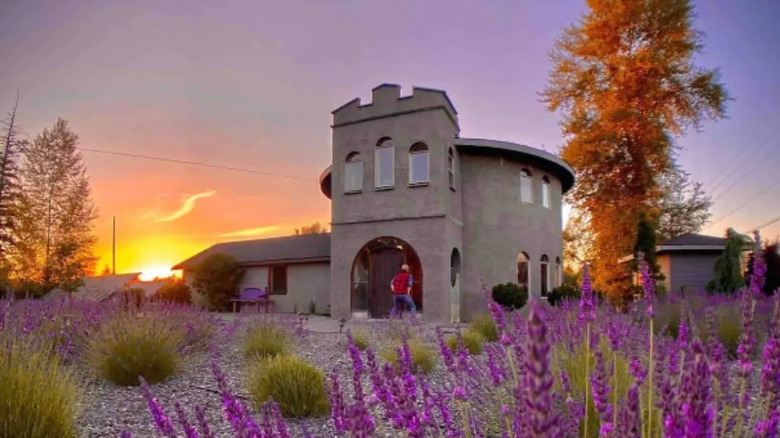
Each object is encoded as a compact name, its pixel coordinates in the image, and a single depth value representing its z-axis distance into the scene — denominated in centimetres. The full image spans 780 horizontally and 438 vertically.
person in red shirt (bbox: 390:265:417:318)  1396
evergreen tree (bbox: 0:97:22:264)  2462
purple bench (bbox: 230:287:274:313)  2233
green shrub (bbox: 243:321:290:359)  790
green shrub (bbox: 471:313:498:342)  1015
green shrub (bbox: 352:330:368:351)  857
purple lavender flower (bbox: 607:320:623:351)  297
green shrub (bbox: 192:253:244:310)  2311
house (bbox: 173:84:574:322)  1614
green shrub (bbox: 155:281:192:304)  2367
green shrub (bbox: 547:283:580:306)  1705
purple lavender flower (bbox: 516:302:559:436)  70
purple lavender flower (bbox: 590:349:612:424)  167
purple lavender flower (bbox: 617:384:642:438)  111
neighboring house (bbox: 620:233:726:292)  2584
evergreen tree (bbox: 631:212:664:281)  1867
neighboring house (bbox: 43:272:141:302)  3300
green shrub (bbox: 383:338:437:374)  666
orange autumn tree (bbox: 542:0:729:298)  2345
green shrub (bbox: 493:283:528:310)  1593
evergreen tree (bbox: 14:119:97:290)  2764
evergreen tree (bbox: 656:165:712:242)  3284
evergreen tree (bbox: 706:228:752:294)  1906
